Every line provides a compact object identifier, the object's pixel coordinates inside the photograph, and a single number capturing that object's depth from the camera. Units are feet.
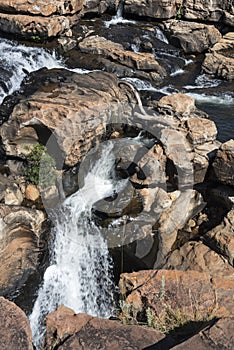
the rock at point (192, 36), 70.18
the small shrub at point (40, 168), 37.52
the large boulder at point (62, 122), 37.50
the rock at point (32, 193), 37.32
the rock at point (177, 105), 38.42
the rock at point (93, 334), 14.94
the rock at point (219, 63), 63.57
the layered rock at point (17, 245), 31.94
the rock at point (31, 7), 62.44
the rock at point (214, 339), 14.38
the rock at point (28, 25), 61.52
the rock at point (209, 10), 75.05
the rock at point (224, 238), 29.04
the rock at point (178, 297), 17.92
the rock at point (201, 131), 37.06
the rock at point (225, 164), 35.37
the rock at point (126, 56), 61.00
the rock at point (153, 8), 74.23
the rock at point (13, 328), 14.74
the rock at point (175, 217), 33.91
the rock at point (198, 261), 28.37
